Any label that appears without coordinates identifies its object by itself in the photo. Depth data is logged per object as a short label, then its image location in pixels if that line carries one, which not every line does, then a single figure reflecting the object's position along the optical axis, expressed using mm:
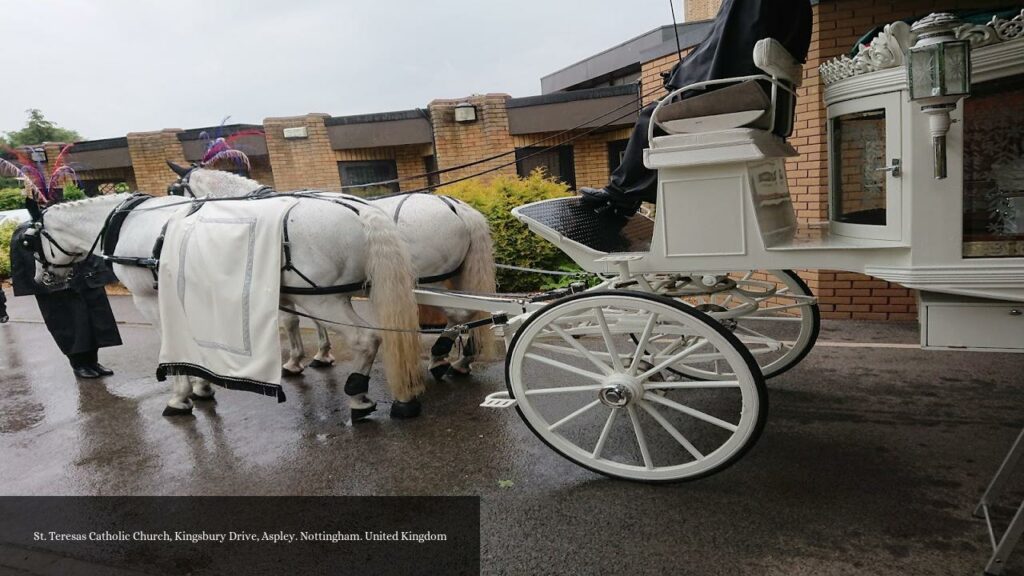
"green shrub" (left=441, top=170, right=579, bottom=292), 7000
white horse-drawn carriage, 2105
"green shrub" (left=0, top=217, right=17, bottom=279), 11758
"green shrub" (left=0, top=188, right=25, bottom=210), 16703
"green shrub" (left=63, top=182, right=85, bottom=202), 11406
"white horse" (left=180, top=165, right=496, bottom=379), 4105
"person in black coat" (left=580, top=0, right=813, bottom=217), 2584
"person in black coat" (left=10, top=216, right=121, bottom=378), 5039
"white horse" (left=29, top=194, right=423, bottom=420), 3504
